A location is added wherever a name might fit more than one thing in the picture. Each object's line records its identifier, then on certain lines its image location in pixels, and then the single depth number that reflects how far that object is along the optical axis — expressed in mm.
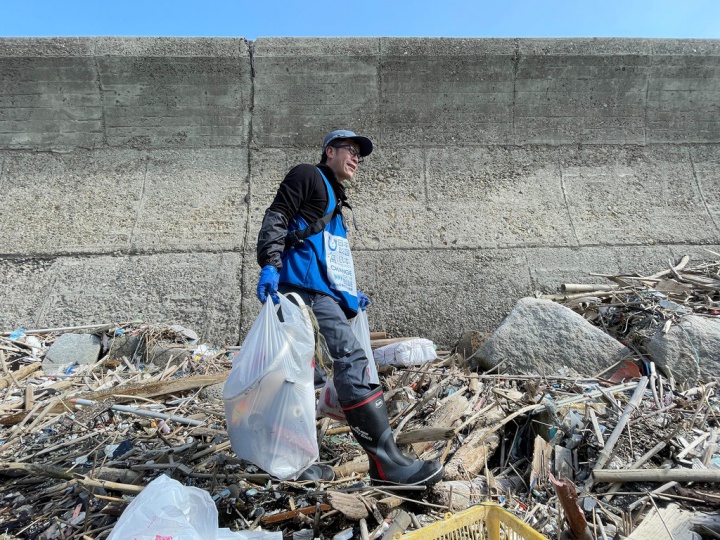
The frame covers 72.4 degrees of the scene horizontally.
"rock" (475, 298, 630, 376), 3852
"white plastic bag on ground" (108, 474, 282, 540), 1695
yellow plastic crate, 1770
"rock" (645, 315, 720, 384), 3604
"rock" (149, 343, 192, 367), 4410
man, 2453
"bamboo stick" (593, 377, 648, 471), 2578
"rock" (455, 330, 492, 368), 4453
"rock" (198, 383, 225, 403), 3688
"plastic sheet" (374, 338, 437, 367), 4195
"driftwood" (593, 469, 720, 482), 2408
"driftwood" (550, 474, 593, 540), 1946
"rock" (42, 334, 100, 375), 4391
